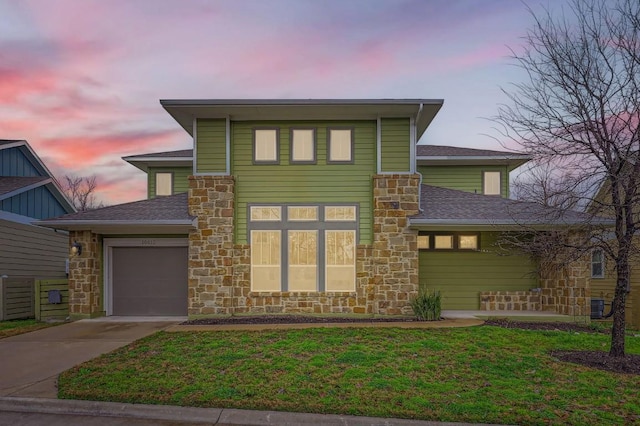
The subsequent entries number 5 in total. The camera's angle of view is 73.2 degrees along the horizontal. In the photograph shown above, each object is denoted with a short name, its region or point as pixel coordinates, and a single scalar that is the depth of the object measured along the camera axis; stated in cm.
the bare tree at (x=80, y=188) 4594
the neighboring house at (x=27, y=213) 1429
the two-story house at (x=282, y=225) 1178
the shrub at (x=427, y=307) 1128
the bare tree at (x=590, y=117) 691
